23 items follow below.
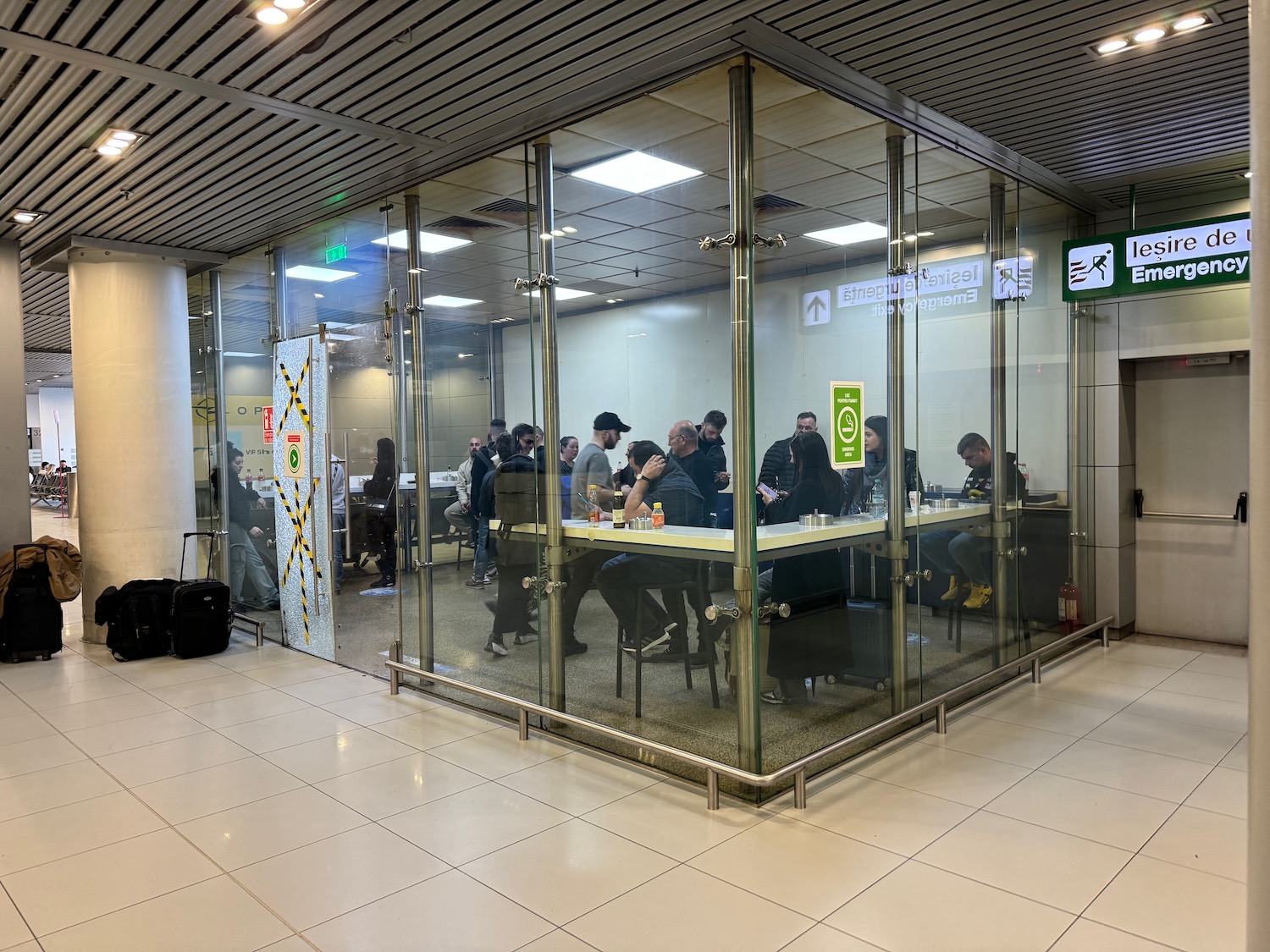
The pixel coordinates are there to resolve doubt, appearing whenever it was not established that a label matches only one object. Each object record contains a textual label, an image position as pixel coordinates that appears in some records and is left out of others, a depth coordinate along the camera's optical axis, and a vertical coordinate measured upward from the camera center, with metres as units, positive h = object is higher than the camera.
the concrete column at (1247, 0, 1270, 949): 1.44 -0.09
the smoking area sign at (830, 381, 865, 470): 4.17 +0.12
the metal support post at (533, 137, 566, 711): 4.54 +0.20
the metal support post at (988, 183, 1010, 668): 5.28 +0.06
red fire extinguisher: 5.98 -1.14
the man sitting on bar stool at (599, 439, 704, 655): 3.98 -0.52
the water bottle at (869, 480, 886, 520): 4.40 -0.28
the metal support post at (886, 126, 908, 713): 4.45 +0.09
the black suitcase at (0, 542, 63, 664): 6.25 -1.07
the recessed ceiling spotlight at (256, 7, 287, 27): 3.28 +1.69
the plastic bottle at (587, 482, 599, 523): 4.37 -0.24
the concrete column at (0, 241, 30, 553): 6.67 +0.44
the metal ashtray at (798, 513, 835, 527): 4.02 -0.33
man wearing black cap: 4.27 -0.16
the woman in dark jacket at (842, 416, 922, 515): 4.25 -0.13
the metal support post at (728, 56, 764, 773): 3.64 +0.24
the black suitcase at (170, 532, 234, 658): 6.43 -1.16
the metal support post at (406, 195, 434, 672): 5.38 +0.15
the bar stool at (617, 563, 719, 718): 3.87 -0.77
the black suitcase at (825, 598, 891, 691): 4.33 -1.01
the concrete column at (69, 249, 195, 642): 6.76 +0.36
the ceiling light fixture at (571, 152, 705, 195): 3.93 +1.32
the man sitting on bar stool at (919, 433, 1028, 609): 4.87 -0.58
